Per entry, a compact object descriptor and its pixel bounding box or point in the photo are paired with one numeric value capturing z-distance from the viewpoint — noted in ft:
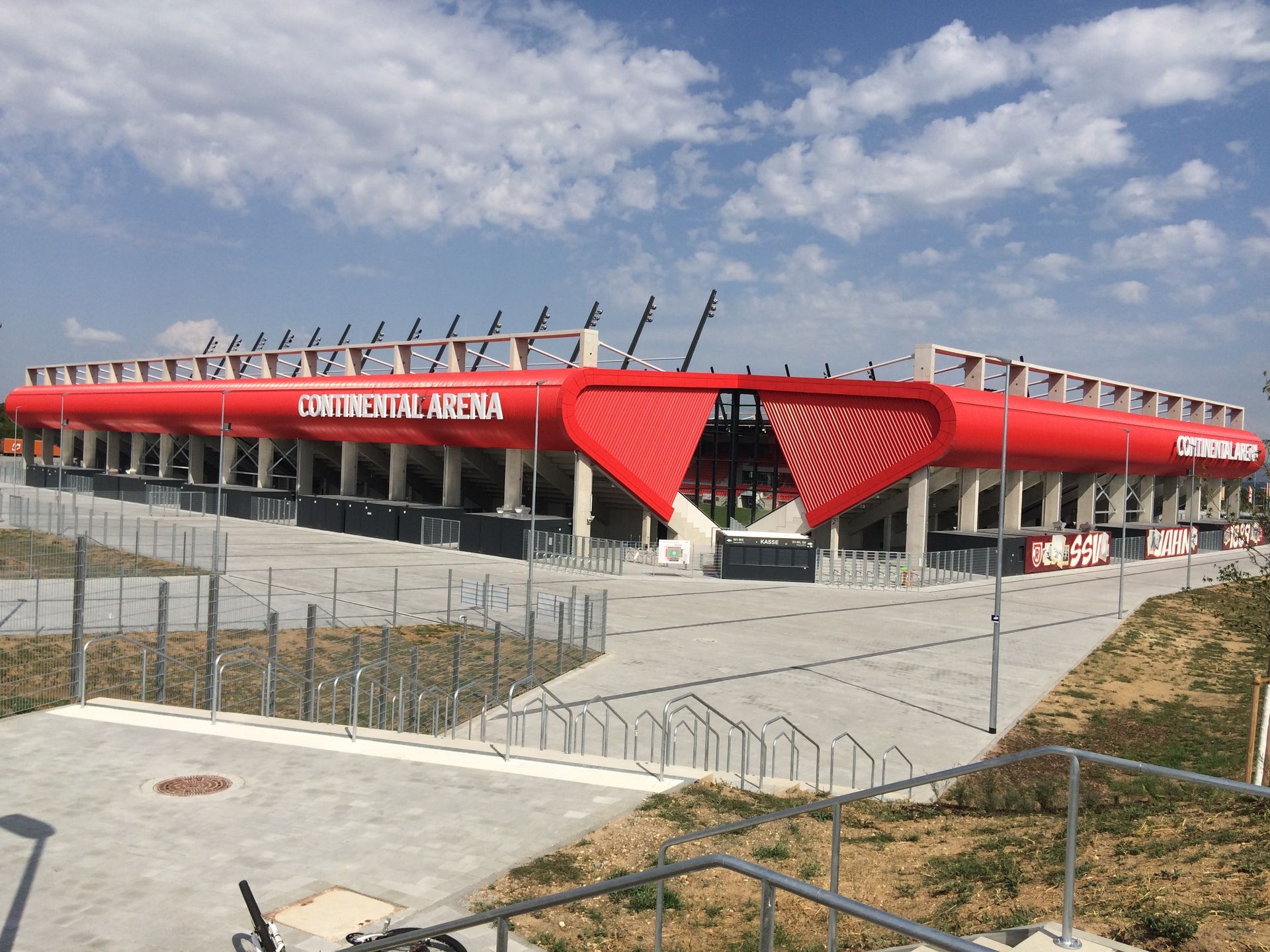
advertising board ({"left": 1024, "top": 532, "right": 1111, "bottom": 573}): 171.83
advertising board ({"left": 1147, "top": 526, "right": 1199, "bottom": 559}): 213.66
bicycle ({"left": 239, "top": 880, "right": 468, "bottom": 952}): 23.21
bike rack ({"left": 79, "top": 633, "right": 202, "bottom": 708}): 51.60
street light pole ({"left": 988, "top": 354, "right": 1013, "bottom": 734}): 69.10
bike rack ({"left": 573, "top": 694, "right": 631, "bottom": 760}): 54.64
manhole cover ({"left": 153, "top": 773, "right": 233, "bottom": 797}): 38.83
